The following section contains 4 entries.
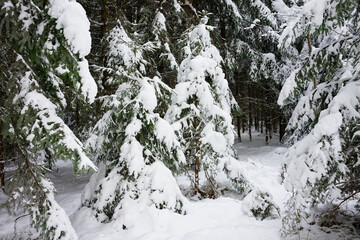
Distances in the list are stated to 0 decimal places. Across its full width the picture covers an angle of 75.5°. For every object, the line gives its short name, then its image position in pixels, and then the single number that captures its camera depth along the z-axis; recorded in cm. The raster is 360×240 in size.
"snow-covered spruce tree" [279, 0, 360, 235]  336
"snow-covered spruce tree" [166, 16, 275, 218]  609
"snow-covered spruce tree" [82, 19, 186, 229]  491
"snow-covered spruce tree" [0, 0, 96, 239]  313
